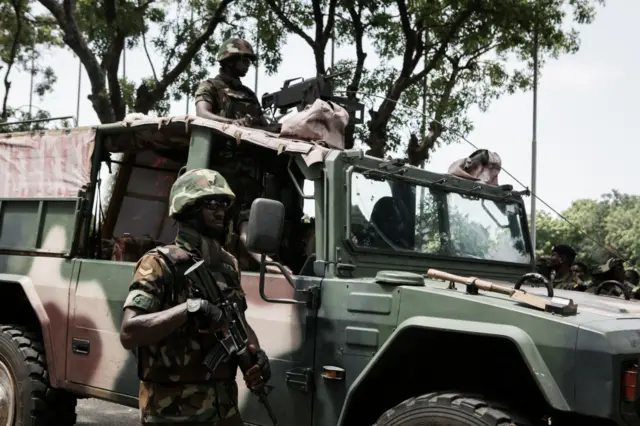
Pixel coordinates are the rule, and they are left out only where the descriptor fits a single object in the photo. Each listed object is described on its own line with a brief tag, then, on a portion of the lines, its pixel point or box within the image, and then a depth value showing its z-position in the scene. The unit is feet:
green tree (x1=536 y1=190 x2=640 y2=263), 217.66
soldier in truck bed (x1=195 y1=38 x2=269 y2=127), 16.19
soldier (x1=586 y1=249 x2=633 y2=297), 21.84
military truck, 9.80
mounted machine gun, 15.99
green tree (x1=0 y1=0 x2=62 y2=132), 58.36
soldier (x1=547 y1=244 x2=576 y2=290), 21.27
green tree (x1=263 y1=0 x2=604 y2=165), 44.70
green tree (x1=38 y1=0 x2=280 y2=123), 40.50
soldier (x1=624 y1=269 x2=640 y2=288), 27.65
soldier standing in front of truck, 9.39
